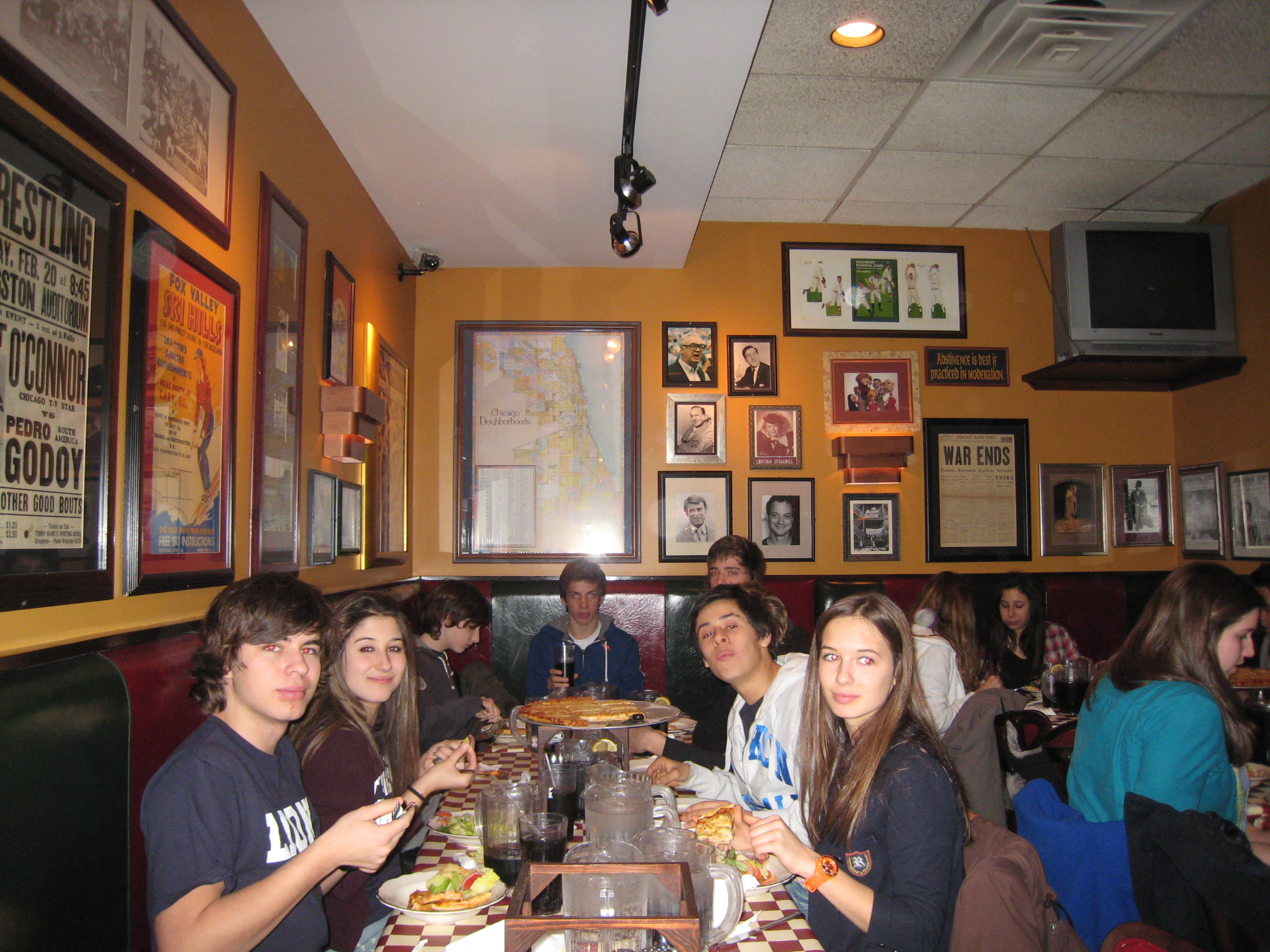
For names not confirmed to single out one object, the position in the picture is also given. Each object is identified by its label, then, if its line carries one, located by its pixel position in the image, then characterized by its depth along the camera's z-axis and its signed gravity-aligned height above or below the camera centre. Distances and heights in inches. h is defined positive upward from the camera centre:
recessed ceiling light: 129.9 +79.3
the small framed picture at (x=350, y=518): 142.9 +3.1
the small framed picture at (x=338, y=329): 133.4 +34.9
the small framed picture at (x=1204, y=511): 198.5 +4.7
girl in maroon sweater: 69.8 -19.2
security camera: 186.2 +60.6
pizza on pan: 91.7 -21.2
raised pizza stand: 89.2 -22.1
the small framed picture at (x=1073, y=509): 210.7 +5.5
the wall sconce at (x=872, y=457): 199.8 +18.2
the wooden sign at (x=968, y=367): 209.2 +41.7
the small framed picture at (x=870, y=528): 205.6 +0.9
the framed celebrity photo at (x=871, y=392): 207.0 +35.0
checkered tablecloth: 52.3 -26.0
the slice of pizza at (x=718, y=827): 66.5 -24.1
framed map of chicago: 201.2 +21.9
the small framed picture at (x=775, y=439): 204.5 +23.2
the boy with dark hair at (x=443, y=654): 113.9 -18.8
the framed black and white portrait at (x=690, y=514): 201.8 +4.7
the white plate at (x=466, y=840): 71.1 -26.4
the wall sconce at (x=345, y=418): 131.3 +18.9
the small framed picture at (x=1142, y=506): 212.7 +6.3
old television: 195.8 +57.7
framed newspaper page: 207.3 +10.2
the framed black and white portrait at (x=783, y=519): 203.6 +3.4
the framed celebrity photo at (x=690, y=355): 204.2 +44.0
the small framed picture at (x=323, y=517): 127.3 +3.1
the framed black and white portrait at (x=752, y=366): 204.8 +41.2
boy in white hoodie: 80.2 -18.3
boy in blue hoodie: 162.7 -21.9
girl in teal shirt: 74.9 -17.1
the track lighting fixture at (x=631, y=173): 102.5 +57.7
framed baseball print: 207.8 +61.1
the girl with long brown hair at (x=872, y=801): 55.2 -19.4
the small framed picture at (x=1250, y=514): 185.8 +3.6
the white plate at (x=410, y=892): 55.1 -25.4
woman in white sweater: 149.2 -16.4
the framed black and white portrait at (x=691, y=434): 203.0 +24.2
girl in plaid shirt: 168.1 -21.5
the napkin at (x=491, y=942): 50.0 -24.8
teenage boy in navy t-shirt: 51.5 -18.5
